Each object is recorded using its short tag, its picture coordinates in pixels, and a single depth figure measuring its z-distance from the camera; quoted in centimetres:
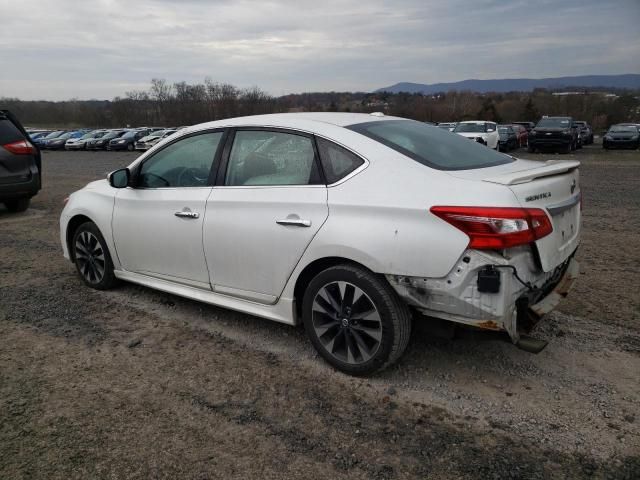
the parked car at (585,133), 3040
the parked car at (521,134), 3075
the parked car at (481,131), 2253
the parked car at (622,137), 2677
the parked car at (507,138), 2748
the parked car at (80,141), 3834
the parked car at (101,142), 3716
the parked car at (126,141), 3538
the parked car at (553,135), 2423
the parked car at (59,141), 4053
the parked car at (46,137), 4173
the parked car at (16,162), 866
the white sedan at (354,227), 275
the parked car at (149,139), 3266
